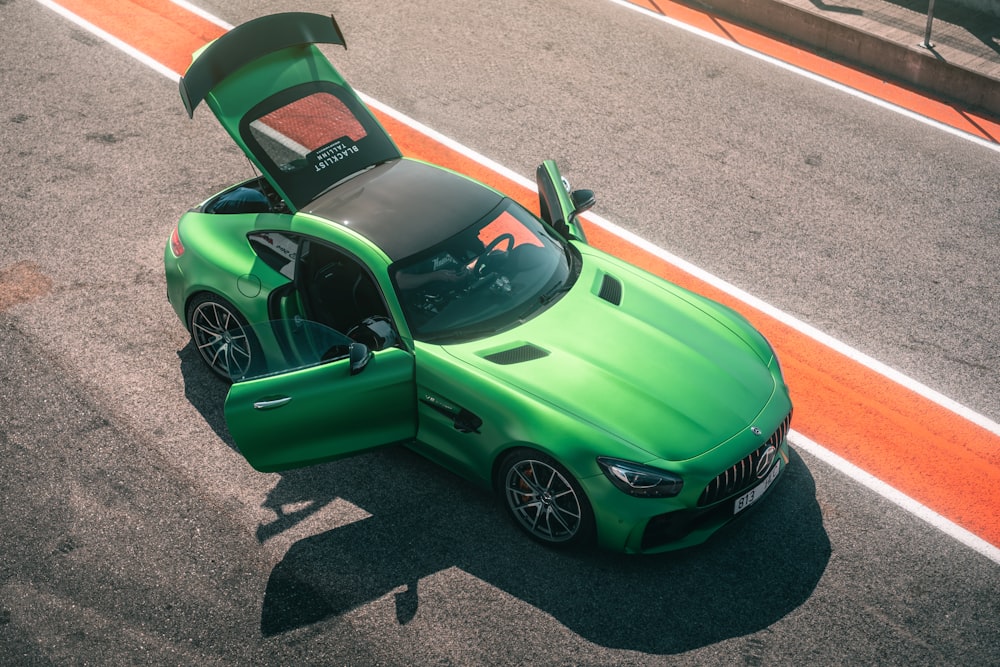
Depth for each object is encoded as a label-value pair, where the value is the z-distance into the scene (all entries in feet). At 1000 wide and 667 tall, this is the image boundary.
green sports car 19.03
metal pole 36.70
